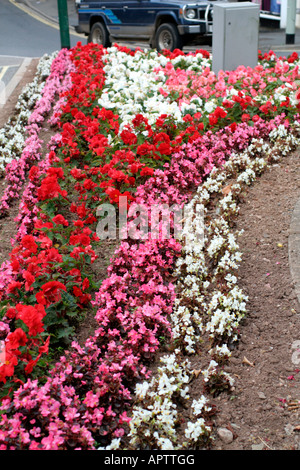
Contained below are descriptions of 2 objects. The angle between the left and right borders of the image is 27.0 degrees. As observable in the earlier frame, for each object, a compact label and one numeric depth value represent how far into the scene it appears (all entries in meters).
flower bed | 2.92
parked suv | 13.39
